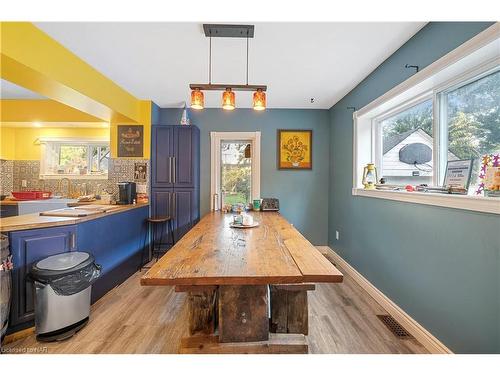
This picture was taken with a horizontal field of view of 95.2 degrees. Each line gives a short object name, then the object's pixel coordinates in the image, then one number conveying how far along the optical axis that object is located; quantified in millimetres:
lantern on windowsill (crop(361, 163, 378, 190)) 2615
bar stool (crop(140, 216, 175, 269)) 3526
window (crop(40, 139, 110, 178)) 4066
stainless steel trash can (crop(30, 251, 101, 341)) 1696
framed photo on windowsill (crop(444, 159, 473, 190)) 1517
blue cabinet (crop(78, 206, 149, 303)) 2271
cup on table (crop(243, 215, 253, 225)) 2146
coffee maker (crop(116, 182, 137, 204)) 3275
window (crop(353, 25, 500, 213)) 1424
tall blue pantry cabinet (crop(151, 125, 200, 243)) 3508
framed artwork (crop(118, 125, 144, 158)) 3545
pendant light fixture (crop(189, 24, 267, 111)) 1812
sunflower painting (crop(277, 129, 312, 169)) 3797
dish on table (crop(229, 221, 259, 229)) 2120
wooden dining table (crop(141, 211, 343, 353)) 1015
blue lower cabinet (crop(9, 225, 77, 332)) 1729
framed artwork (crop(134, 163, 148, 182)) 3549
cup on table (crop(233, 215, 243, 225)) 2208
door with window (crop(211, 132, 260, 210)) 3807
